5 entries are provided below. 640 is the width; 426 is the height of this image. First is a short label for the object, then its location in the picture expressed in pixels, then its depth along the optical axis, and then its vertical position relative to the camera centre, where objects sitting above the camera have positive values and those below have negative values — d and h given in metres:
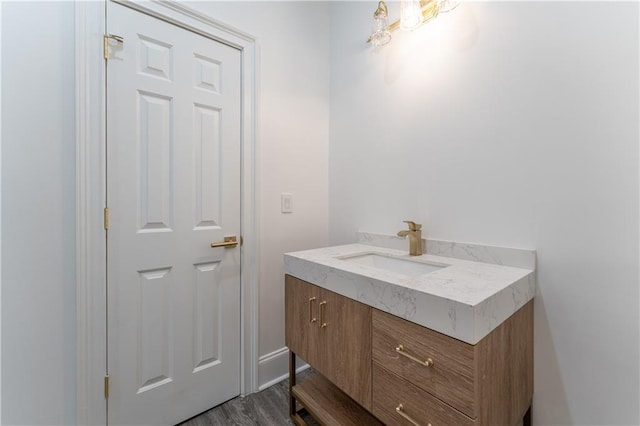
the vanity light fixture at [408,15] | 1.28 +0.94
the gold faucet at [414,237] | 1.36 -0.12
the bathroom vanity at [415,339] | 0.75 -0.41
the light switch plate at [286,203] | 1.75 +0.05
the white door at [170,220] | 1.24 -0.05
